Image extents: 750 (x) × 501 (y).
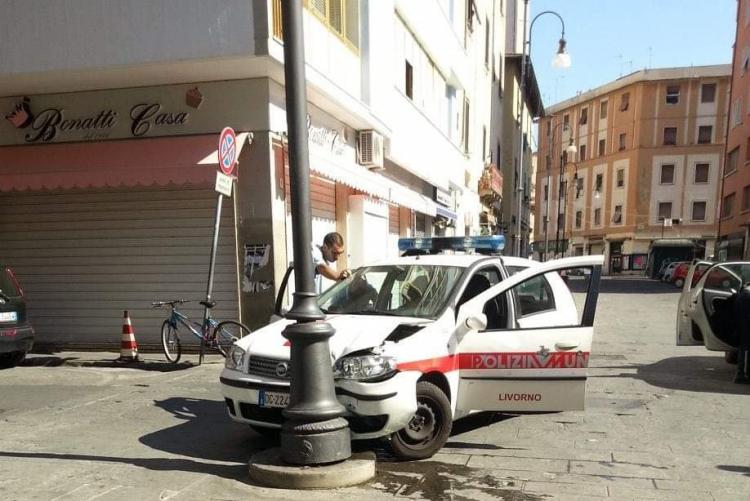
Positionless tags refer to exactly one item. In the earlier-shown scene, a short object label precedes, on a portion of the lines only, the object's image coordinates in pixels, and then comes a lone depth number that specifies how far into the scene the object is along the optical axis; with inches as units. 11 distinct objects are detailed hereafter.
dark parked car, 304.7
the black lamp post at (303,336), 156.9
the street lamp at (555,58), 727.7
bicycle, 325.7
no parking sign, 290.8
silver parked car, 297.0
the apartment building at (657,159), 2044.8
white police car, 163.0
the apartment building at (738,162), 1224.4
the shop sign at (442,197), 775.7
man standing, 277.3
